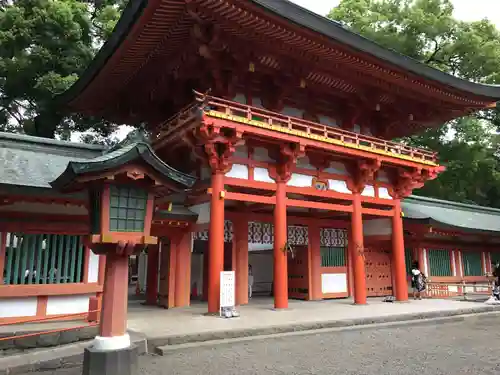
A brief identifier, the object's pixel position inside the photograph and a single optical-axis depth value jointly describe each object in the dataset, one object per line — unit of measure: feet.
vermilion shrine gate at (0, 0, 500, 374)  34.55
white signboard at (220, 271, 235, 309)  33.53
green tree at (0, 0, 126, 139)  62.18
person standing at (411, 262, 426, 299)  52.47
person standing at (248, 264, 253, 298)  55.11
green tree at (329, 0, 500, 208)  88.74
